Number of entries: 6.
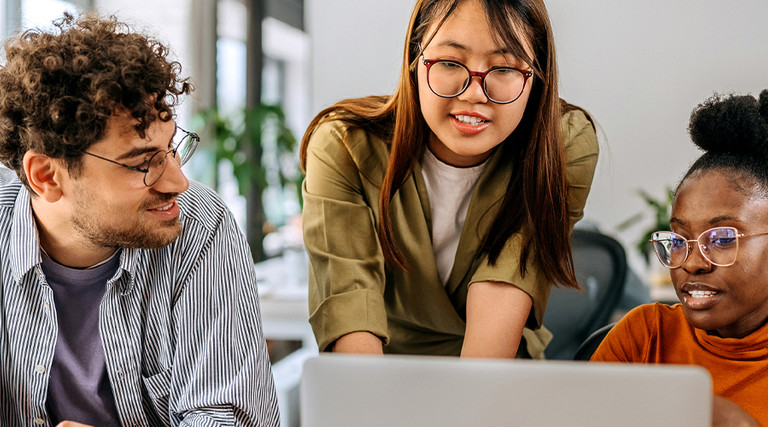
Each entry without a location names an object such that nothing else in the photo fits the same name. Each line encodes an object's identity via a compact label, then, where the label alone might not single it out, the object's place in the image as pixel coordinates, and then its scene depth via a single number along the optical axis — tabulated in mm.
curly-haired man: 1199
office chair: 1783
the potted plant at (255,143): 4102
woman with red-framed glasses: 1271
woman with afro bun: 1133
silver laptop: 639
